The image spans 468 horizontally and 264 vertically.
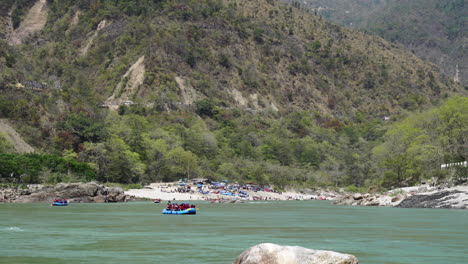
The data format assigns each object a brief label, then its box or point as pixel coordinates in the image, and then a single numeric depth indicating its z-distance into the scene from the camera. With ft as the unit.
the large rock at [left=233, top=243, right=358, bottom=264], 84.17
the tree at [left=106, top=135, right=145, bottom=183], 421.18
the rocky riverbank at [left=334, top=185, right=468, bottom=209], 307.17
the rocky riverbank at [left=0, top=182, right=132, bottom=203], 336.90
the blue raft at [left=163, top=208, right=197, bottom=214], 267.39
